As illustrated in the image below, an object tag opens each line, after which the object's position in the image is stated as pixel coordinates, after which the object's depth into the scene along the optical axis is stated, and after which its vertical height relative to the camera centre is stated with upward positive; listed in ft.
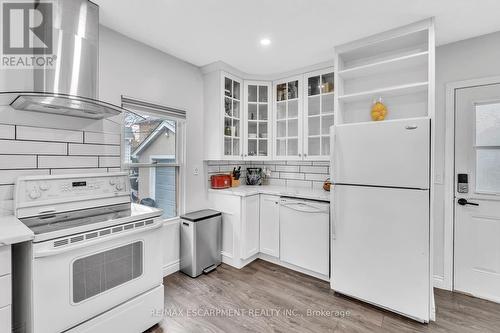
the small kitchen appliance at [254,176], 11.99 -0.56
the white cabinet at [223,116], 9.78 +2.12
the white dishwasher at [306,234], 8.33 -2.57
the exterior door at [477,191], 7.30 -0.84
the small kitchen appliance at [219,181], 10.36 -0.72
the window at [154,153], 7.89 +0.43
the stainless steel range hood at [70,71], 4.93 +2.08
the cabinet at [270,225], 9.62 -2.49
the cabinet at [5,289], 3.92 -2.11
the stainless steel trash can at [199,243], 8.76 -2.99
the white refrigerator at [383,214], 6.24 -1.42
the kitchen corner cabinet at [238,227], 9.41 -2.55
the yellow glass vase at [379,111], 7.82 +1.80
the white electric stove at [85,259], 4.30 -1.96
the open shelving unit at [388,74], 6.92 +3.15
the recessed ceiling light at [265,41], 7.72 +4.14
